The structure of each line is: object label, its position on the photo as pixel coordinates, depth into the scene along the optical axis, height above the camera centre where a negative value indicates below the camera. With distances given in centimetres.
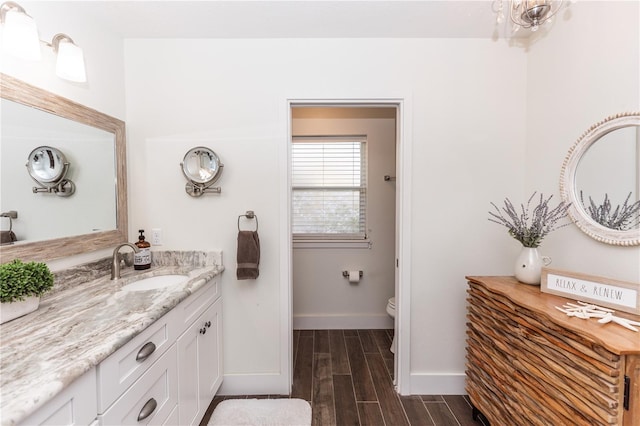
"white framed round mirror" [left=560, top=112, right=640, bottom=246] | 122 +13
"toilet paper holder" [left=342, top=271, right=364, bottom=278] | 287 -74
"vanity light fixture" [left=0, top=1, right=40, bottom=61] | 111 +73
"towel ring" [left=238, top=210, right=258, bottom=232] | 185 -7
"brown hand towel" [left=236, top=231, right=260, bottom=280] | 177 -34
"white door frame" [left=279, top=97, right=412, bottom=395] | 187 -20
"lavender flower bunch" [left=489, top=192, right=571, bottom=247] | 146 -11
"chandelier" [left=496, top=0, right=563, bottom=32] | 129 +96
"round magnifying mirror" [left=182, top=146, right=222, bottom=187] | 182 +27
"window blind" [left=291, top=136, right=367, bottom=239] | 294 +18
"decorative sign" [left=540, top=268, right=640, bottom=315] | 108 -37
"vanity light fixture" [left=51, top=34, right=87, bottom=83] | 133 +74
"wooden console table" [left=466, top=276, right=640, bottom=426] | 89 -65
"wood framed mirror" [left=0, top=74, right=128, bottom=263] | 120 +11
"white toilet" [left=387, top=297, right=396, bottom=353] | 244 -97
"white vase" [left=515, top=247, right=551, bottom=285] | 148 -33
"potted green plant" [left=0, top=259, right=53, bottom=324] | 99 -32
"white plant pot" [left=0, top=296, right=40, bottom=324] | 100 -41
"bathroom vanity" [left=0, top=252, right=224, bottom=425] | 72 -48
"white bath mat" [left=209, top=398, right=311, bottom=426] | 164 -133
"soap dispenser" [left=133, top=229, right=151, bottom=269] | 174 -34
